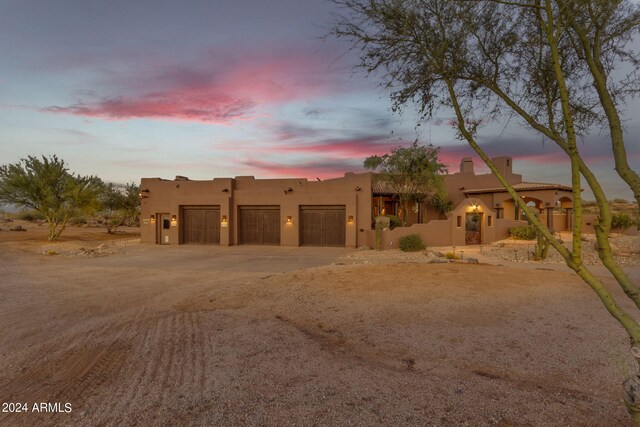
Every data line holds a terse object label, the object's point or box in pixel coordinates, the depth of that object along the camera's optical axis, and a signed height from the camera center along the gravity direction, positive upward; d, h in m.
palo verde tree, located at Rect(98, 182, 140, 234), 33.78 +1.75
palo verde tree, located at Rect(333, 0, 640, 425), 4.05 +2.22
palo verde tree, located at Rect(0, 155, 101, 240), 24.18 +2.14
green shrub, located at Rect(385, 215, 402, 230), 24.69 -0.40
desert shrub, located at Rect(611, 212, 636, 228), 26.14 -0.37
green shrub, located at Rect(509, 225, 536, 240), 22.72 -1.07
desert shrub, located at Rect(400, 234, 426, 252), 19.27 -1.45
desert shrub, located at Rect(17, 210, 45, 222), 48.56 +0.47
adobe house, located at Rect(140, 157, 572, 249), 22.20 +0.30
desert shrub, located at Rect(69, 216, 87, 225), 43.49 -0.37
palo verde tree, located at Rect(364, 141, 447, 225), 25.64 +3.20
